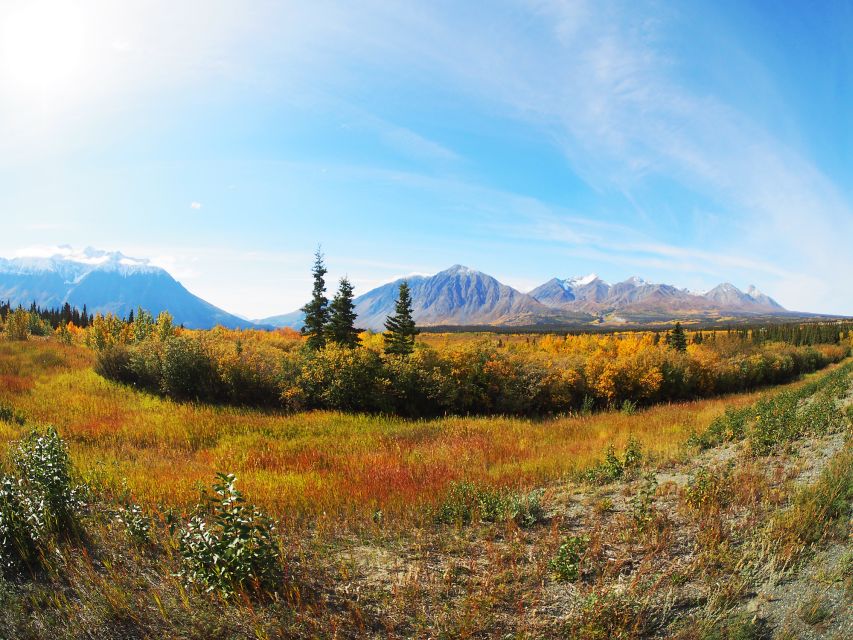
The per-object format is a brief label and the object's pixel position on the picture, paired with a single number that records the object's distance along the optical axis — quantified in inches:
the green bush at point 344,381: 823.1
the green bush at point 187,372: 770.2
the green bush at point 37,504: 196.1
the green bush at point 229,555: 170.7
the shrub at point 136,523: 213.3
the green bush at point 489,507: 267.7
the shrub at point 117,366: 829.2
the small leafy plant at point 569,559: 194.1
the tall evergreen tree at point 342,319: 1412.4
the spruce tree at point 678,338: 2237.2
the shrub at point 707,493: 255.1
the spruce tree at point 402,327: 1461.6
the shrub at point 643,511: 238.8
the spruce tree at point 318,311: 1421.0
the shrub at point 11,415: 512.7
